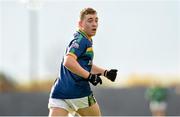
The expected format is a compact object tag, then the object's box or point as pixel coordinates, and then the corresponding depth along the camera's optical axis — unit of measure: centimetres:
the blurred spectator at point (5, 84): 4065
